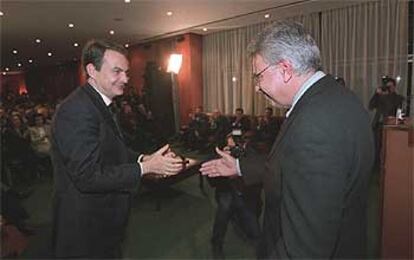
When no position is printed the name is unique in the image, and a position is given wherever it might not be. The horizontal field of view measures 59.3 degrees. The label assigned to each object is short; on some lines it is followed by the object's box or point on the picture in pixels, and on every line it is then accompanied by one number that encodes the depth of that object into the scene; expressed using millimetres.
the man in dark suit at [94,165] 1329
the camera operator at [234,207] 2750
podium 1951
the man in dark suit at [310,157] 873
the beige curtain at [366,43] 6617
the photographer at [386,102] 5434
